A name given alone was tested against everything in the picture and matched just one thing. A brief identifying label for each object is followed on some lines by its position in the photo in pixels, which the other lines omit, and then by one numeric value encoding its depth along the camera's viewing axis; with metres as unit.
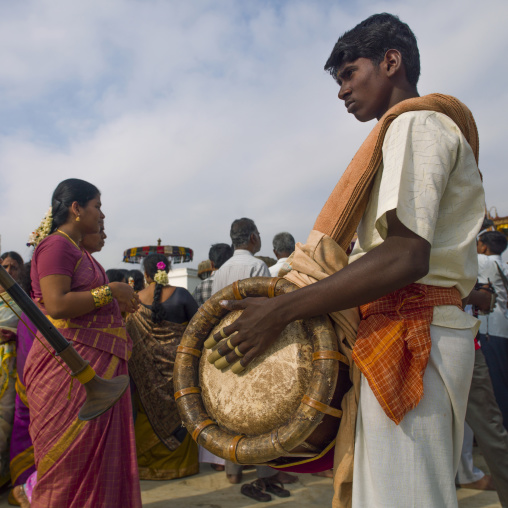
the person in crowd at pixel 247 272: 3.57
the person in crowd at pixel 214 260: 4.74
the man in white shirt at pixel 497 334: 4.23
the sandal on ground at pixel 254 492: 3.45
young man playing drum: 1.10
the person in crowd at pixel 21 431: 3.59
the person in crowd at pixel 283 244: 5.15
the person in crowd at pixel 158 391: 4.16
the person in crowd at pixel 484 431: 3.08
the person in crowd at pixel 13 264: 4.41
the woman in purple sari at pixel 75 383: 2.40
